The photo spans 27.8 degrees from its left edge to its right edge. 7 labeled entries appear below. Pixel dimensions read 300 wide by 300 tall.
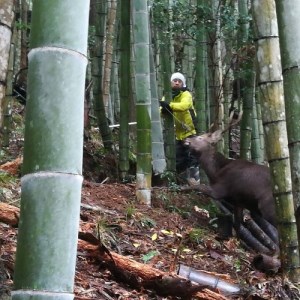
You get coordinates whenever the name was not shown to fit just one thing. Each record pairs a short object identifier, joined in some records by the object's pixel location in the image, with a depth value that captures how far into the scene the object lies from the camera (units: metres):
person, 7.83
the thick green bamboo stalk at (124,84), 6.87
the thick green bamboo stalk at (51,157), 1.67
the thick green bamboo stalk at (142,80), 5.96
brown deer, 6.37
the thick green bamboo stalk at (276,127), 3.52
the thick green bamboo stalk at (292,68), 3.12
